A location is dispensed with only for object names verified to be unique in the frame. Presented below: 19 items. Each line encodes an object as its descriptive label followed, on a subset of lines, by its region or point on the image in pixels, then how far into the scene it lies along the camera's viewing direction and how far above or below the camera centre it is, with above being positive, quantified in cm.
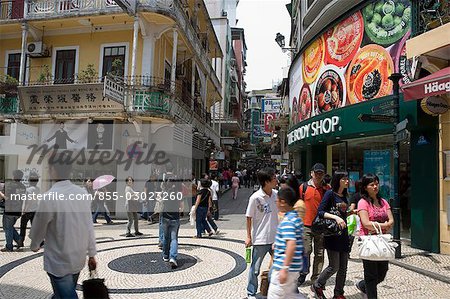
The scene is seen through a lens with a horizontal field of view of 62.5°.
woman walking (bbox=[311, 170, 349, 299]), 485 -88
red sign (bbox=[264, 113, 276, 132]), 3680 +541
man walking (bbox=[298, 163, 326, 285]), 547 -59
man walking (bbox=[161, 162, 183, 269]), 695 -91
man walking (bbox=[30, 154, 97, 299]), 326 -62
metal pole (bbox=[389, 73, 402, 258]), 777 +16
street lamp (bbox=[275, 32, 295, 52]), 2253 +817
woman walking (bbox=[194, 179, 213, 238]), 1010 -100
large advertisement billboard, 966 +358
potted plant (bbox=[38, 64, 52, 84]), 1563 +383
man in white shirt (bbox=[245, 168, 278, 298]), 491 -67
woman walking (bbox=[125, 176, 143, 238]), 1041 -112
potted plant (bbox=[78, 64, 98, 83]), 1497 +373
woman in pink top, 437 -50
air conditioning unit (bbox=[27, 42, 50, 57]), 1582 +501
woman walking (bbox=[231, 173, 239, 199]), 2223 -78
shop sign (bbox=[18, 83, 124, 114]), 1438 +270
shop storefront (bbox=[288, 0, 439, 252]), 831 +173
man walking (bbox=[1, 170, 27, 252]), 845 -100
